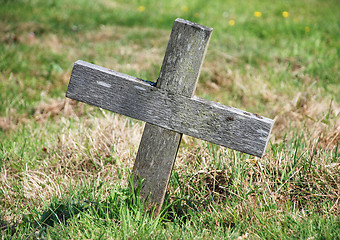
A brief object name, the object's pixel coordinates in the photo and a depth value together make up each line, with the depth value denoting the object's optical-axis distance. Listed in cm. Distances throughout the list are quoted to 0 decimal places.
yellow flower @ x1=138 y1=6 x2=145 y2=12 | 1499
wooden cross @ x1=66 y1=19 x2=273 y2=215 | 376
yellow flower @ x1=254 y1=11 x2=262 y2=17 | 1326
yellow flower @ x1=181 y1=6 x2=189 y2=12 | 1486
